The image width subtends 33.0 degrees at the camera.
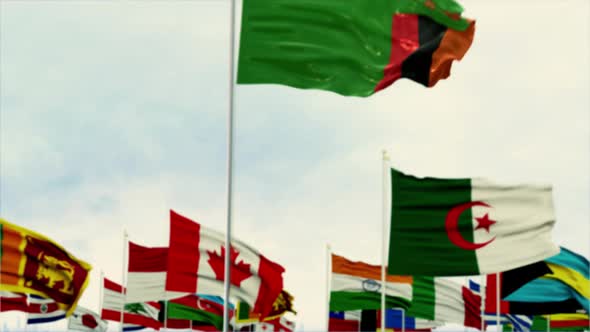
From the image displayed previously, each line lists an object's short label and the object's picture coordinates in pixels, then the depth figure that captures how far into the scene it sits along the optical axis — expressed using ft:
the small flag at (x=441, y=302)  114.42
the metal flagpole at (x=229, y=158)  42.19
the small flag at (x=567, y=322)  140.56
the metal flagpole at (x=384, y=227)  63.52
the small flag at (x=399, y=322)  178.09
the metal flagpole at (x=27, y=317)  116.88
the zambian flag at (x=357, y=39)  45.85
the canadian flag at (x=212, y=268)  78.74
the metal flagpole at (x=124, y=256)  111.39
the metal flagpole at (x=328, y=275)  117.50
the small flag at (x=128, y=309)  155.63
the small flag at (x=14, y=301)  115.55
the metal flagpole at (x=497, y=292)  75.10
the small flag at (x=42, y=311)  118.62
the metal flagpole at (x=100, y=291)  173.37
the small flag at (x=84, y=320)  172.76
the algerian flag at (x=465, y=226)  56.75
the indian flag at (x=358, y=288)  113.70
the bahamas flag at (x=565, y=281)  83.61
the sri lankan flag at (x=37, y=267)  96.17
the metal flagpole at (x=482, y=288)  110.18
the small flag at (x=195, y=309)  132.87
